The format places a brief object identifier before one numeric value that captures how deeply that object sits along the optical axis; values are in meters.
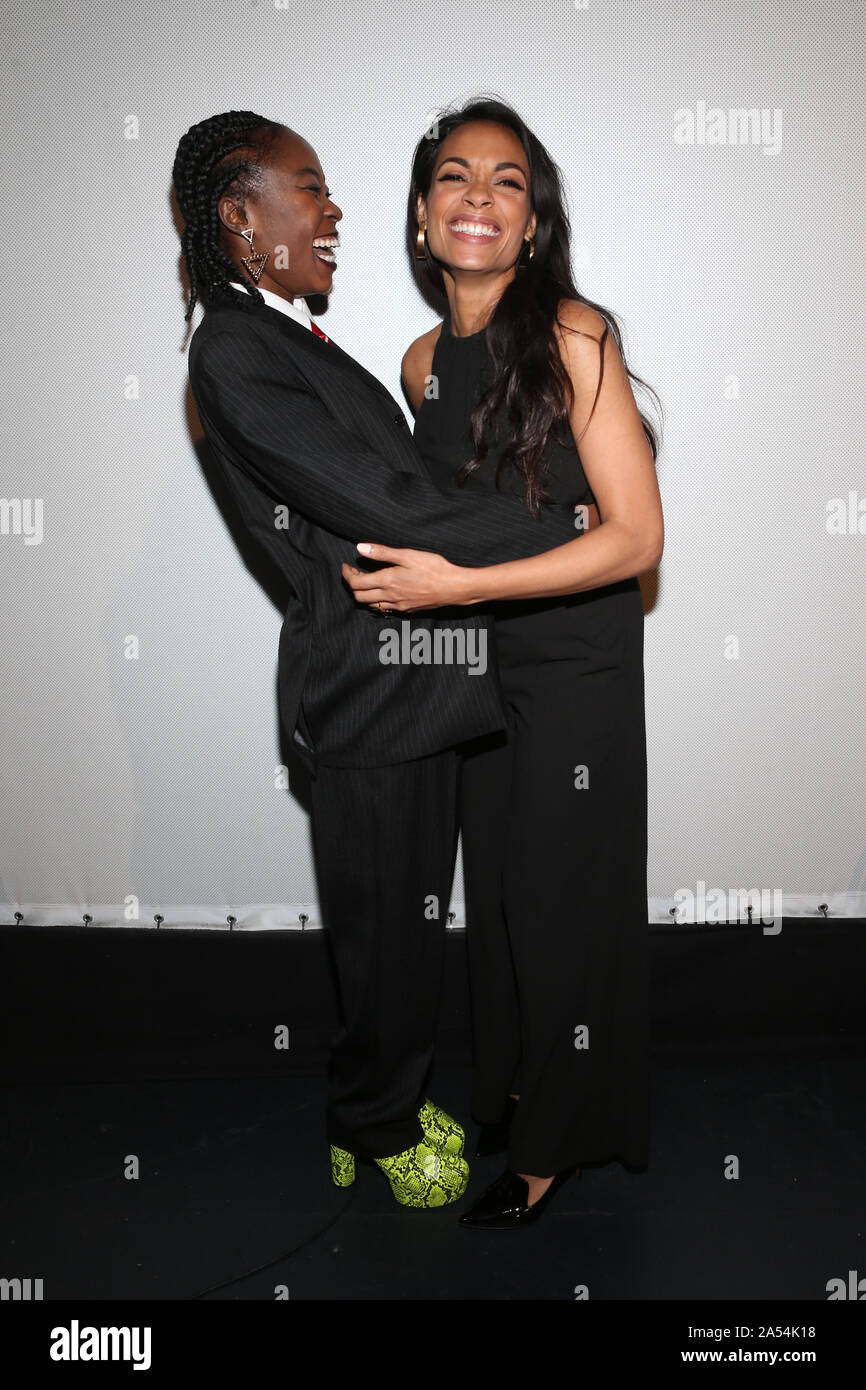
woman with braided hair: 1.57
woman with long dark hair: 1.67
